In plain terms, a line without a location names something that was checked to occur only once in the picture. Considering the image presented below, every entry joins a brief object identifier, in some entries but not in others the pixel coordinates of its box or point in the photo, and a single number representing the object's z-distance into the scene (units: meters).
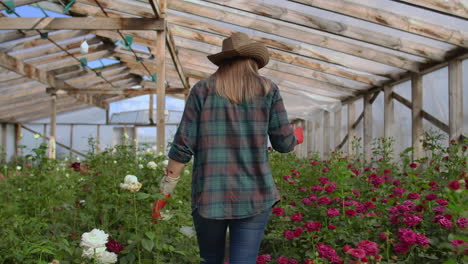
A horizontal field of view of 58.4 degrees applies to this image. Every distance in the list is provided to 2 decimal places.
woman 1.49
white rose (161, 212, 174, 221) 1.79
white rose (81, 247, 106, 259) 1.30
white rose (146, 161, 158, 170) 2.61
